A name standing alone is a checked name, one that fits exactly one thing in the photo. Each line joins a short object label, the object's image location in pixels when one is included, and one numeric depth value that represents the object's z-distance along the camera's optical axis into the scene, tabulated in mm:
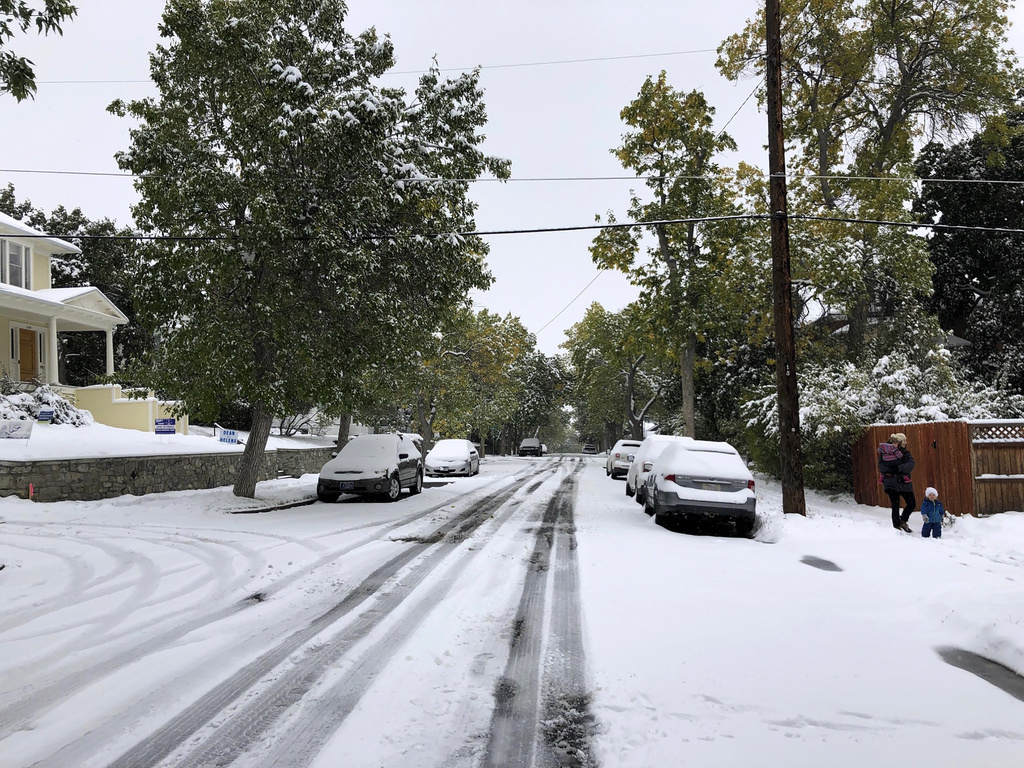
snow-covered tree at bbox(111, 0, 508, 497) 12781
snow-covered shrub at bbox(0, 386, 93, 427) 16062
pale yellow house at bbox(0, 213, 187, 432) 21875
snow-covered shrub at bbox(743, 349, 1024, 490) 15055
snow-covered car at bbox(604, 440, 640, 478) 26578
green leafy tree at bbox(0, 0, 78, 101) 6016
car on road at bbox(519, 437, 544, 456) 61241
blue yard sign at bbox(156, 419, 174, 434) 17812
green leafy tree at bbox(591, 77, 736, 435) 22719
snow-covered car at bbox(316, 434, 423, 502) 15250
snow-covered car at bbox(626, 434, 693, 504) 15561
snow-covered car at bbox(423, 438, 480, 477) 25812
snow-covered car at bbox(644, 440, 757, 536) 11188
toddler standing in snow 10172
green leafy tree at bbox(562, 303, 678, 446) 42844
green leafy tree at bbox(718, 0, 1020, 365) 19766
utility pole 12039
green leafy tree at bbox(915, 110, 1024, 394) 26391
